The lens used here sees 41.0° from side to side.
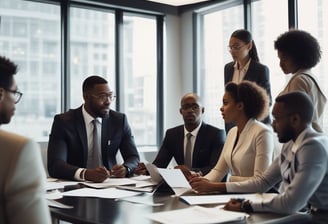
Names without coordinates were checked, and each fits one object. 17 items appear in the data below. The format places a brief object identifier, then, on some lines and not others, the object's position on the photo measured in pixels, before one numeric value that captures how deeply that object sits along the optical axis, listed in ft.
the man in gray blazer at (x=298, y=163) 5.57
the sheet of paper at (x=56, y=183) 7.87
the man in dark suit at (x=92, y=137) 9.56
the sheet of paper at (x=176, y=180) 7.32
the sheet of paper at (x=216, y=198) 6.30
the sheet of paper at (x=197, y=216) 5.10
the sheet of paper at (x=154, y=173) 7.72
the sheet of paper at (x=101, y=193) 7.06
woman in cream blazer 7.64
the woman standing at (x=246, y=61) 11.25
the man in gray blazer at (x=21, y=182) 3.53
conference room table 5.34
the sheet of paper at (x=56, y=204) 6.28
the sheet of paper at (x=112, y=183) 8.10
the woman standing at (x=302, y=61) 8.14
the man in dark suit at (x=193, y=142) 10.03
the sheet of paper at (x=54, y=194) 6.95
